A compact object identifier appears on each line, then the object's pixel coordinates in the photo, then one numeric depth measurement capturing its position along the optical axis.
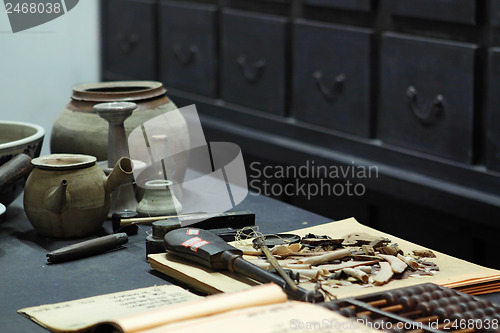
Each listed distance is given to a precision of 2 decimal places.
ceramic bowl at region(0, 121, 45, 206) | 2.50
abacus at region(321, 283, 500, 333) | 2.05
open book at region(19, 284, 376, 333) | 1.99
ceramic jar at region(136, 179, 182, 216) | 2.49
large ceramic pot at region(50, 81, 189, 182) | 2.61
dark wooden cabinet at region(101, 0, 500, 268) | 3.08
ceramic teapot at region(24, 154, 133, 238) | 2.40
